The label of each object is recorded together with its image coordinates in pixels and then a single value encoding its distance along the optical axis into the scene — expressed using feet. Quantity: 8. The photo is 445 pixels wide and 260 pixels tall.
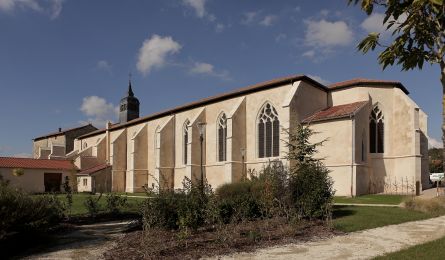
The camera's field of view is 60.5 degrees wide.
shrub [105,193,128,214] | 54.54
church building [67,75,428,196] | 88.48
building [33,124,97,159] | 208.33
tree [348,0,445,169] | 20.21
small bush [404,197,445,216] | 51.80
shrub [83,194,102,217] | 51.64
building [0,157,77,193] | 137.49
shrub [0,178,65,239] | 29.58
